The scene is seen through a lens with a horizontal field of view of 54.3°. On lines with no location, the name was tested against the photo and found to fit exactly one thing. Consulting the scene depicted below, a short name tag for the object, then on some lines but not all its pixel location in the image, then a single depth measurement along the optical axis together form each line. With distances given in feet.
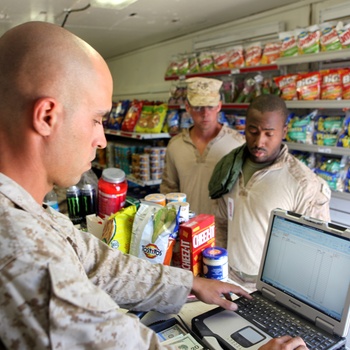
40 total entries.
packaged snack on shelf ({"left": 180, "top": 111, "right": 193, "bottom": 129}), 14.03
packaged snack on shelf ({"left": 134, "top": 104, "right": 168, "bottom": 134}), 14.82
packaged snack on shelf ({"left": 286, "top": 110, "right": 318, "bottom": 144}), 9.16
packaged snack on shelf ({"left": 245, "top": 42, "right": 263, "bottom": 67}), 10.81
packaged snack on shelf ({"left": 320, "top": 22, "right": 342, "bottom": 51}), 8.25
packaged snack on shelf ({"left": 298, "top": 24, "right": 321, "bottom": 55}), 8.64
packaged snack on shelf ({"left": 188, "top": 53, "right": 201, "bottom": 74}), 13.33
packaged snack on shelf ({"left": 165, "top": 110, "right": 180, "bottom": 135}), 14.66
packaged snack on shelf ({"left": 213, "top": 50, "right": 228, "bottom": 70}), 11.87
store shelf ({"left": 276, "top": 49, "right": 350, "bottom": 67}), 7.96
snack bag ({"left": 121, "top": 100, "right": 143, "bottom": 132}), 16.17
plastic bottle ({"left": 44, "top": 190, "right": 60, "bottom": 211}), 6.54
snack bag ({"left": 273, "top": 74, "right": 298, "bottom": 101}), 9.23
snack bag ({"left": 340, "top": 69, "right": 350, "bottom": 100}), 8.18
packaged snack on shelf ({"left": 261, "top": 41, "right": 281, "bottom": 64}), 10.16
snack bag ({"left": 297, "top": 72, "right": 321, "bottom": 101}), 8.79
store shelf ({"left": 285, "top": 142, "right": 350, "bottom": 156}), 8.32
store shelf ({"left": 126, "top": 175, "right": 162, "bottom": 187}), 14.56
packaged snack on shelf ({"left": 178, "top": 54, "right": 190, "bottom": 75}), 13.88
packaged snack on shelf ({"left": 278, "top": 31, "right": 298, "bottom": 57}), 9.21
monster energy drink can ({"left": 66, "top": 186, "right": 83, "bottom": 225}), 6.28
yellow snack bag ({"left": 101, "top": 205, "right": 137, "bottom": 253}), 4.56
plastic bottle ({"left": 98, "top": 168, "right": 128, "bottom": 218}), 5.65
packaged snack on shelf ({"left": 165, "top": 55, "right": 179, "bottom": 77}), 14.42
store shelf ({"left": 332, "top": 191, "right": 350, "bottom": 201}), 8.53
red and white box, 4.42
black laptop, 3.26
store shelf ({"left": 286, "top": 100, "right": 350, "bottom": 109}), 8.09
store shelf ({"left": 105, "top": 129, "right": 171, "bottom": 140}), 14.78
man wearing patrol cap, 8.71
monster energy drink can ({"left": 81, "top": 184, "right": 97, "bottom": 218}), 6.31
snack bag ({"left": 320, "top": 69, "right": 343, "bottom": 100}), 8.38
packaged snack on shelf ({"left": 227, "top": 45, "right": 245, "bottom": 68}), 11.32
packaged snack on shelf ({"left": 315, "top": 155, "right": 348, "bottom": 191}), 8.72
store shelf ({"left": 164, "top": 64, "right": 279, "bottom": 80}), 10.24
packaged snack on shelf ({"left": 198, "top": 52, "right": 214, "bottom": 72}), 12.67
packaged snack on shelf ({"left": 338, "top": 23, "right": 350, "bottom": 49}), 7.98
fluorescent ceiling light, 10.43
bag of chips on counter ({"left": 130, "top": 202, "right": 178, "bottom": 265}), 4.43
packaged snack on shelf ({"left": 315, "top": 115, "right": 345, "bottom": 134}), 8.66
